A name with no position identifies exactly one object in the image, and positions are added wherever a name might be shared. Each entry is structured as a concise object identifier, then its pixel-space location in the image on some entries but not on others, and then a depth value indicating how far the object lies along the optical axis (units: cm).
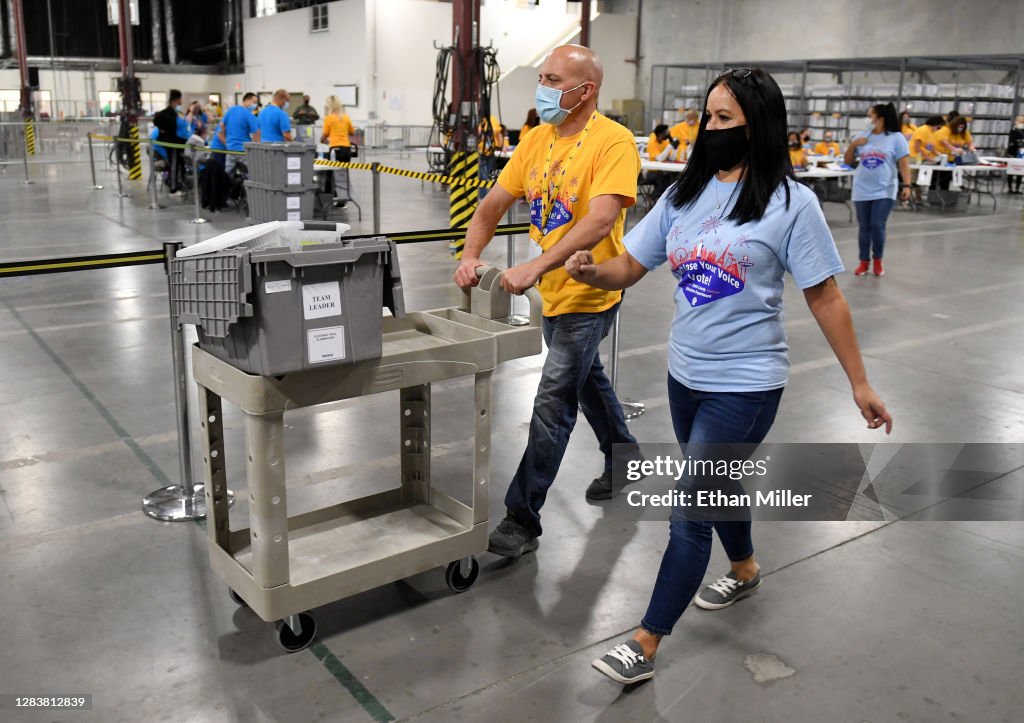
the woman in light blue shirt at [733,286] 239
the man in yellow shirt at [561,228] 309
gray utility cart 257
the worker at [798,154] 1404
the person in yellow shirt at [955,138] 1552
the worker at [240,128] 1283
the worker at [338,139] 1360
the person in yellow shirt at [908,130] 1746
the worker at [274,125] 1243
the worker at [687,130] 1469
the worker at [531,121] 1288
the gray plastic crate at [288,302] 240
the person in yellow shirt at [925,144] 1552
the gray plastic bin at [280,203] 1107
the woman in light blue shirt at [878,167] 880
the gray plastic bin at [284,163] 1085
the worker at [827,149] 1692
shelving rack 2014
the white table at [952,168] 1502
